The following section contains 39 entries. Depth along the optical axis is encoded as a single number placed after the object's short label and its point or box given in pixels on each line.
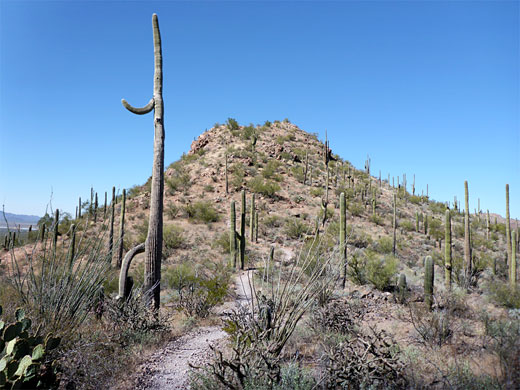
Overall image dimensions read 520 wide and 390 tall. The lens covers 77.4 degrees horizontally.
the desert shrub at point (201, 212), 25.39
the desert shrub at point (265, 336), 3.53
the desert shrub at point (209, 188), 30.39
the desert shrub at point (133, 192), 31.61
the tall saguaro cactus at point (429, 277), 9.25
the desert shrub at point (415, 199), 38.78
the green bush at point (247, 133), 41.50
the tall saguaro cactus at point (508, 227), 14.33
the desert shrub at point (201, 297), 8.25
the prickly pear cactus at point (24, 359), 2.82
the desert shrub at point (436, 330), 5.98
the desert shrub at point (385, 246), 20.03
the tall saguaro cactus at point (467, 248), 13.98
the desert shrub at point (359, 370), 3.75
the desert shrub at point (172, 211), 26.09
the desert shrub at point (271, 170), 32.16
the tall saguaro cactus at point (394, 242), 19.96
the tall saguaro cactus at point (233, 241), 16.38
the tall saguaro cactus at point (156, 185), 6.96
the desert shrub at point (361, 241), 21.58
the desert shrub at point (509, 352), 3.62
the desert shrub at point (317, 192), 30.66
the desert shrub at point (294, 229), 23.05
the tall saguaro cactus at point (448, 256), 11.93
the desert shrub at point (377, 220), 27.06
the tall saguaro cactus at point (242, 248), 16.26
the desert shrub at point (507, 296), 9.98
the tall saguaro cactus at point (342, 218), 12.47
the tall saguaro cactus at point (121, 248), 16.31
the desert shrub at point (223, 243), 19.86
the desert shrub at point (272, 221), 24.89
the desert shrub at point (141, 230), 20.99
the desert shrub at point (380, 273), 11.70
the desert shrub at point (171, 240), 19.97
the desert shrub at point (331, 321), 6.40
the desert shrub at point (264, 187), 29.41
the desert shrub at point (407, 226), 27.28
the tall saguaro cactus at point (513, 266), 13.02
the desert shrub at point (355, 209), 27.94
